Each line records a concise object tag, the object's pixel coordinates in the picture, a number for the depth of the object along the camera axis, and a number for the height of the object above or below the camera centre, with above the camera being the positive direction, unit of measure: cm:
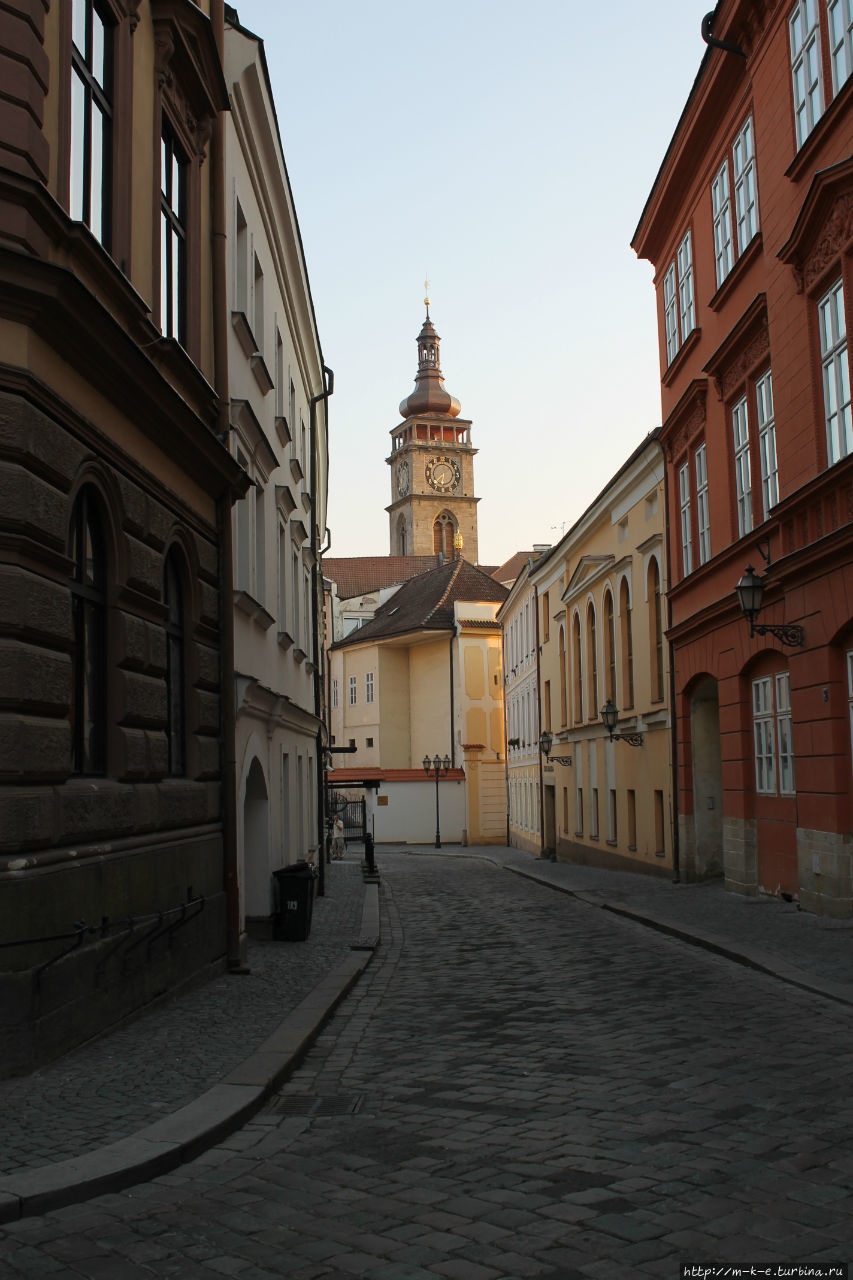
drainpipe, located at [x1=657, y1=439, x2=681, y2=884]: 2395 +22
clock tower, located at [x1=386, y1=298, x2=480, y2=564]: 13050 +3062
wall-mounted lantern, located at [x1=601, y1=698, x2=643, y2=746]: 2867 +102
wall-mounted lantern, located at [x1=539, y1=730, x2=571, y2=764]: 3926 +57
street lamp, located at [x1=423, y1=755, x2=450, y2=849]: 5691 -3
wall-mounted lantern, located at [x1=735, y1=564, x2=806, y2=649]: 1605 +194
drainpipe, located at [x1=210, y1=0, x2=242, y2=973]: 1254 +204
